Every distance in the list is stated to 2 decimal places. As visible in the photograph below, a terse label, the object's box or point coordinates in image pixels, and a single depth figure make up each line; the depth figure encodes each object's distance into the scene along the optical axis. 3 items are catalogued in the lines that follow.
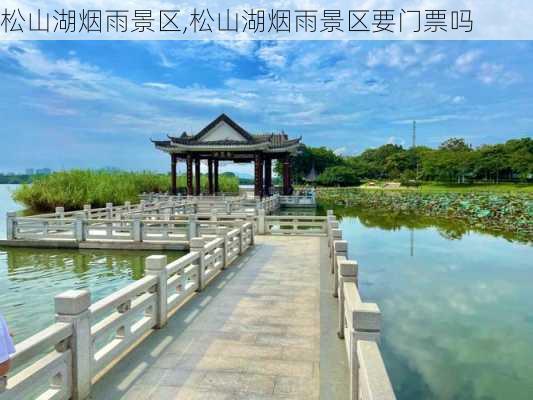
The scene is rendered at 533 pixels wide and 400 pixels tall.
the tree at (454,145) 80.20
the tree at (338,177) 65.69
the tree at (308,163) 71.62
